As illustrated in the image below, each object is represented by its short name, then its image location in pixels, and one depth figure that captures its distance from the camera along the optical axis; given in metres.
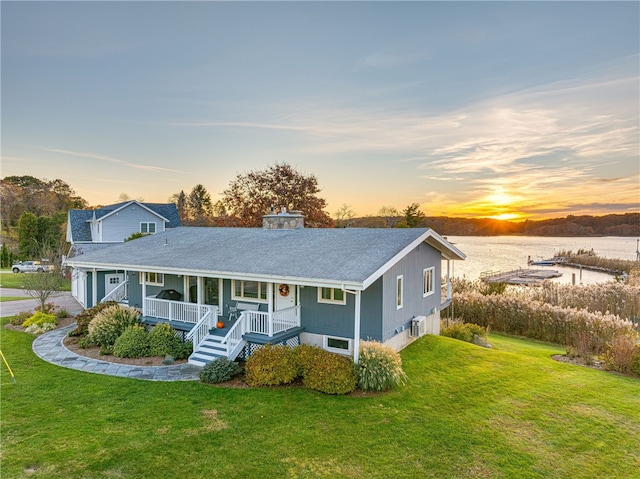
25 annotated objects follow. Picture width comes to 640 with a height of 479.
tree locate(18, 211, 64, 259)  41.34
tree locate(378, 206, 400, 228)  51.53
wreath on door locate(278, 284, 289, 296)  12.58
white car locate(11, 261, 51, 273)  36.72
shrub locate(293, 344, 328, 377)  10.13
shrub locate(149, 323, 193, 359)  12.30
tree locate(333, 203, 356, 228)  52.84
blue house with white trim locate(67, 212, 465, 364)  11.16
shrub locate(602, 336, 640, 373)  11.79
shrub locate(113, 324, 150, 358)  12.20
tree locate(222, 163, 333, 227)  37.91
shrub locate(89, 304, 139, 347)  13.16
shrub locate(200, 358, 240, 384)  10.12
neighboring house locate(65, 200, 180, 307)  29.53
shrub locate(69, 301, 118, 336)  14.47
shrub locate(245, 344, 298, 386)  9.85
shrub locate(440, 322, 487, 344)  15.83
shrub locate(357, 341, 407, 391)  9.63
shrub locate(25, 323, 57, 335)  15.45
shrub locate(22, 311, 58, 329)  16.09
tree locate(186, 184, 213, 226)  68.23
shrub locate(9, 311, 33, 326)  16.94
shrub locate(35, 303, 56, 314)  17.86
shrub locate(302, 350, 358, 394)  9.47
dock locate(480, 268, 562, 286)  39.68
